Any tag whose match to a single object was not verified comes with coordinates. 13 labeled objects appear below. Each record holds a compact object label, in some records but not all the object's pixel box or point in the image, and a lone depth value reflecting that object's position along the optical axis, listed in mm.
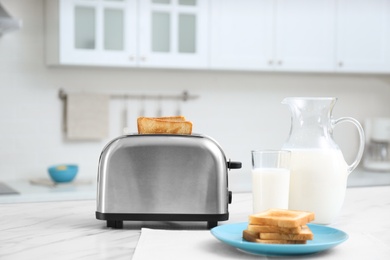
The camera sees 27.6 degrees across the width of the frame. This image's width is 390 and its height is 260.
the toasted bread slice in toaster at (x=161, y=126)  1639
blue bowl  3464
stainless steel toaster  1569
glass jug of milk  1597
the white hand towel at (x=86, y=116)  3815
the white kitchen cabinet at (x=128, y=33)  3550
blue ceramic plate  1304
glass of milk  1553
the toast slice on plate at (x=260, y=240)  1325
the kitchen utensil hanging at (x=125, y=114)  3971
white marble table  1355
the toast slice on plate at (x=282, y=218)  1316
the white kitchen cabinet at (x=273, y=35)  3839
